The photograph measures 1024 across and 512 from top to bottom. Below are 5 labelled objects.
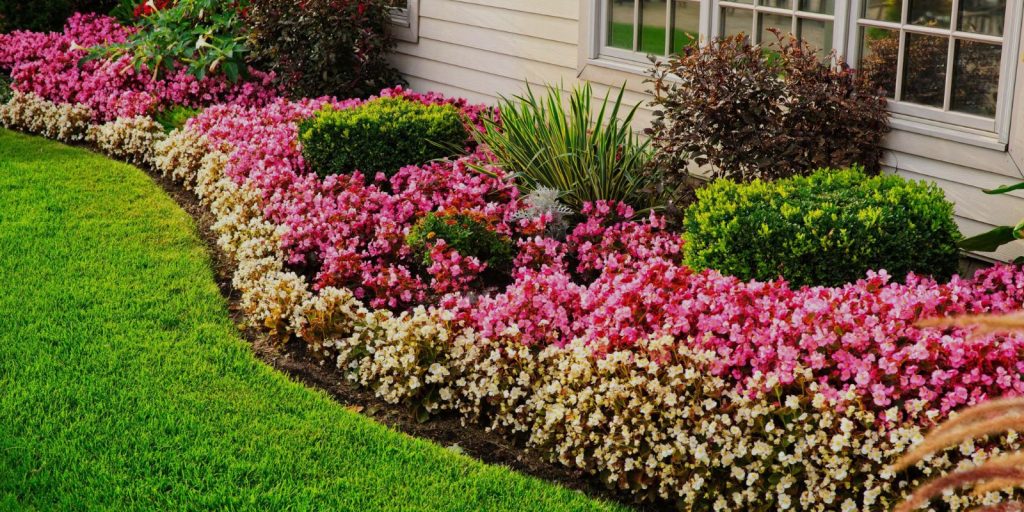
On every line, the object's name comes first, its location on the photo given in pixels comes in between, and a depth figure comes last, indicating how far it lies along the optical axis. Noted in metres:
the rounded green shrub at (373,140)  6.82
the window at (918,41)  4.91
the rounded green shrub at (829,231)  4.55
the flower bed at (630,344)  3.66
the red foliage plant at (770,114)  5.32
